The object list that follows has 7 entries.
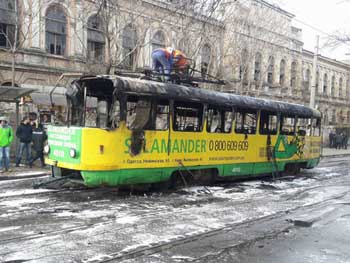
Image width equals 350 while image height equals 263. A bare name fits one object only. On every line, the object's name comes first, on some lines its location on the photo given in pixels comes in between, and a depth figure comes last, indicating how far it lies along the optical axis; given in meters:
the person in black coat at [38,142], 15.47
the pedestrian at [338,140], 39.22
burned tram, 9.51
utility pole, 28.53
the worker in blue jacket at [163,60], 12.02
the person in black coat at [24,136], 15.00
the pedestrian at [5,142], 14.07
